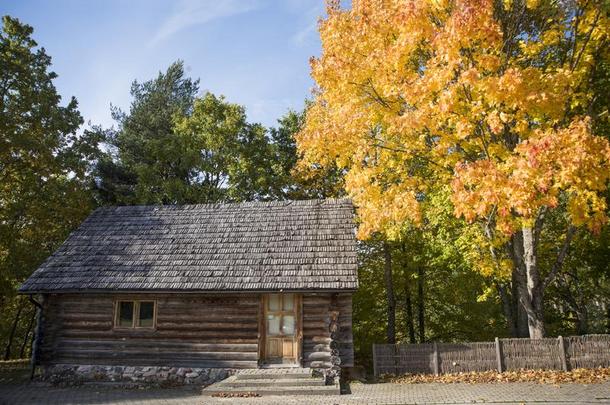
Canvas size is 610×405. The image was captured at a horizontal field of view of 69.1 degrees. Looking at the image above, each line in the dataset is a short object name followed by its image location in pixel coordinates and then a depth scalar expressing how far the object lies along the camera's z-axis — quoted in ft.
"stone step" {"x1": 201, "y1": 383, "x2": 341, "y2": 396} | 43.52
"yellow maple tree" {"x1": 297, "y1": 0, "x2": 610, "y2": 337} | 35.17
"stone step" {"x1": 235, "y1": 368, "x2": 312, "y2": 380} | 46.32
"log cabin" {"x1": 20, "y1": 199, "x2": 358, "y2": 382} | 49.78
